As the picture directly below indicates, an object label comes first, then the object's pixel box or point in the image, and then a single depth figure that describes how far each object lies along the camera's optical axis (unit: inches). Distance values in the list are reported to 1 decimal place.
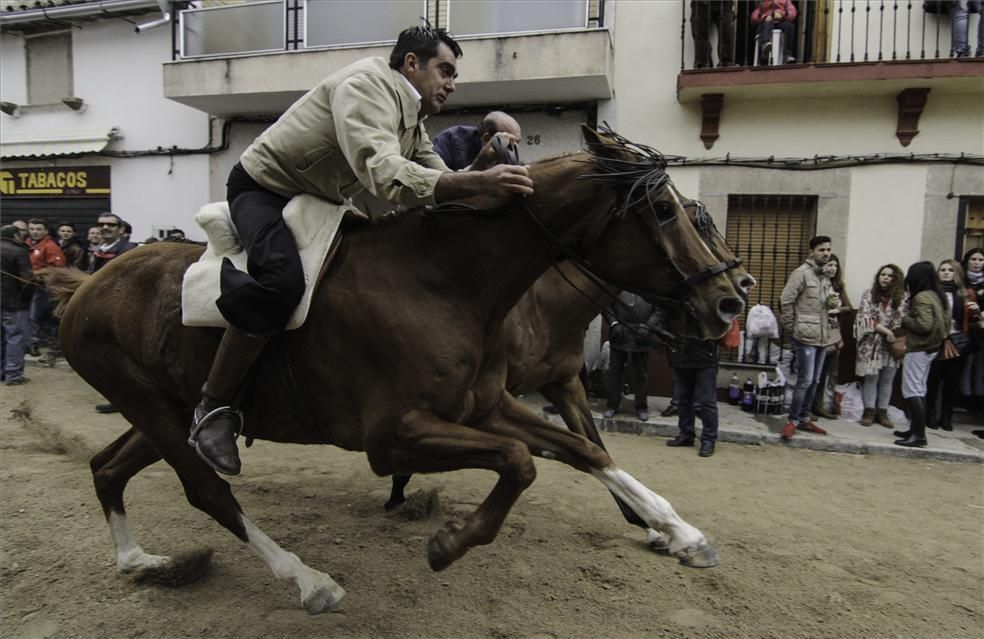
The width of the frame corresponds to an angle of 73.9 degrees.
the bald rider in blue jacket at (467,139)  179.9
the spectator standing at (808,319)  290.4
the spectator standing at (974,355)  302.4
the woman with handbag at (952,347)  296.7
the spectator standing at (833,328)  297.1
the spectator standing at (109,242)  322.7
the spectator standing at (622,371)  294.8
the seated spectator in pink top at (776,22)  333.7
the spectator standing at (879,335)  304.3
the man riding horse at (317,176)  97.0
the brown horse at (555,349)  161.6
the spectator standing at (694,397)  265.4
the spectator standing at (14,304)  346.3
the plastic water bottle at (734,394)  340.8
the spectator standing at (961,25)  316.2
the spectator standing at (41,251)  368.5
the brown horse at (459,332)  101.0
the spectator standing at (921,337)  278.5
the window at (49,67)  490.3
